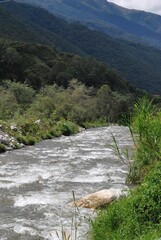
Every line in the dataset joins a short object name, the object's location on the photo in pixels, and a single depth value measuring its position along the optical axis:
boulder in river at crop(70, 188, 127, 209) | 12.03
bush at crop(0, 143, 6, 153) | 26.72
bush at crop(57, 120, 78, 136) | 43.06
